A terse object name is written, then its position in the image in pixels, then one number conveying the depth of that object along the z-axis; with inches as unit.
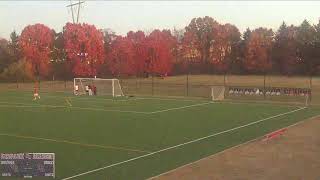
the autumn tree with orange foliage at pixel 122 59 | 3127.5
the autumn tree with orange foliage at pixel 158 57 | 3110.2
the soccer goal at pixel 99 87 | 1835.5
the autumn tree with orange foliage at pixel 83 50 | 2933.1
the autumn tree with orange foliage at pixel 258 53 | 3169.3
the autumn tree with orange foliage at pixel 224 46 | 3410.4
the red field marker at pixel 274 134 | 818.5
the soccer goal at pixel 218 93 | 1624.0
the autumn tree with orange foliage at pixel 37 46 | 3036.4
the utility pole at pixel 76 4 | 2747.5
